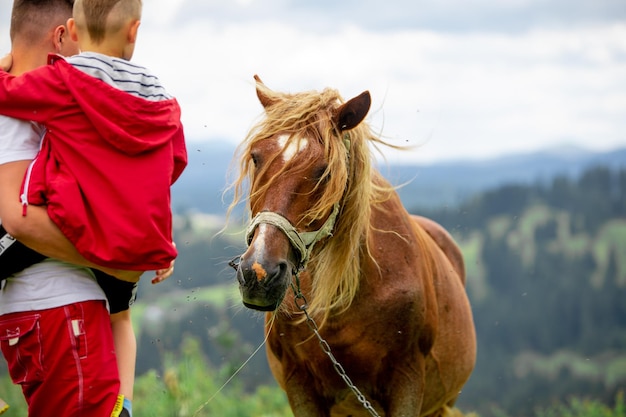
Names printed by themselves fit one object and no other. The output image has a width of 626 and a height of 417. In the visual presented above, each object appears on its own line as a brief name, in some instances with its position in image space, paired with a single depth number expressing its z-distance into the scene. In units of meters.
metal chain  7.73
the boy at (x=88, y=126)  5.11
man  5.19
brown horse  6.75
